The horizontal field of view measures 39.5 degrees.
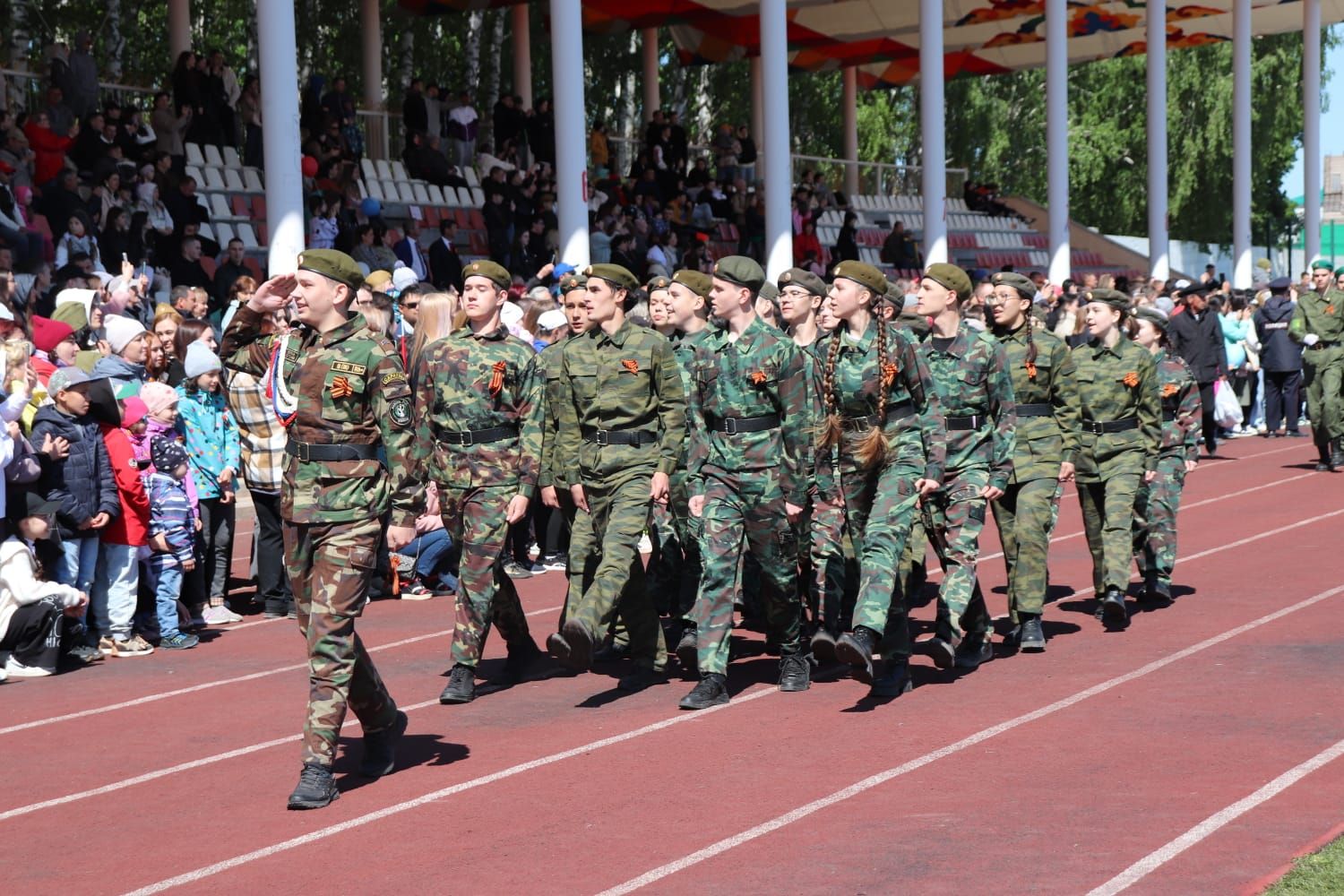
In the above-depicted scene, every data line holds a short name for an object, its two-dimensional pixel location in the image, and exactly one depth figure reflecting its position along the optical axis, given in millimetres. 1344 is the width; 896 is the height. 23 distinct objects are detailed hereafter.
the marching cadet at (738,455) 8680
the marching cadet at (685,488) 9086
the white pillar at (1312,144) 41094
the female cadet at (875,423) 8789
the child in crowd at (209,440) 11438
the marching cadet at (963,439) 9359
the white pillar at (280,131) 17500
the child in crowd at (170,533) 10773
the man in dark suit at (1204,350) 21578
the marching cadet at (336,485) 7168
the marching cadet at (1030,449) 9977
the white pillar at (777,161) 25188
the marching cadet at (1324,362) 19344
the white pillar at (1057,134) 32000
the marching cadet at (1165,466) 11484
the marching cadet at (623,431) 9148
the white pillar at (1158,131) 35969
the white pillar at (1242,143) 38844
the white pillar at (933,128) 28609
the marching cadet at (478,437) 8836
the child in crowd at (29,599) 9797
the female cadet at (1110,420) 10961
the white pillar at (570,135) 21906
